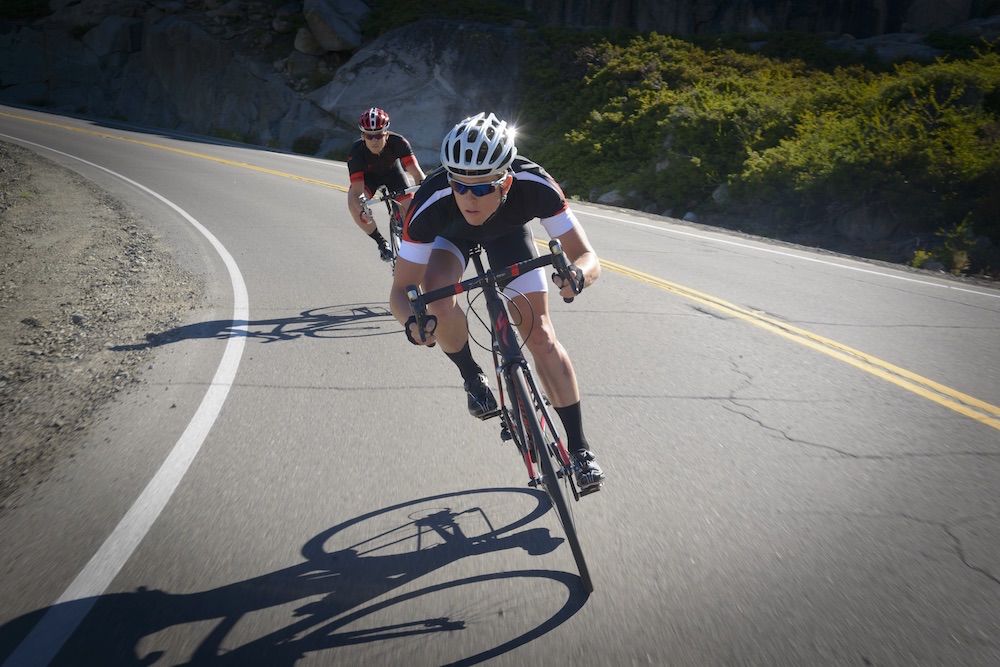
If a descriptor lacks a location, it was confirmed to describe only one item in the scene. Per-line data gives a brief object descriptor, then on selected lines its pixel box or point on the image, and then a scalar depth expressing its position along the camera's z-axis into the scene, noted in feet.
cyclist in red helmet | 27.68
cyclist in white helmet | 11.87
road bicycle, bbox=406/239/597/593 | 10.67
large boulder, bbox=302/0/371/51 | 117.55
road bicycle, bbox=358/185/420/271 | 28.96
